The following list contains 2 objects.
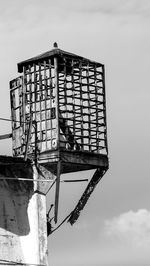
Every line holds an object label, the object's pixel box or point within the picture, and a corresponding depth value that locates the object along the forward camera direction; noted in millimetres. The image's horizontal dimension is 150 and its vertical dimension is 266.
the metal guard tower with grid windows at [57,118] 34188
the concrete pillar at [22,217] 34031
